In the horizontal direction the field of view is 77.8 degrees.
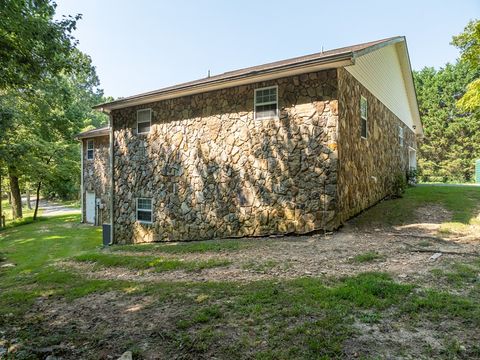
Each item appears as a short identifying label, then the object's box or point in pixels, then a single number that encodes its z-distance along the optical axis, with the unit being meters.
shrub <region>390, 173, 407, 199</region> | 12.07
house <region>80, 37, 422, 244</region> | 7.64
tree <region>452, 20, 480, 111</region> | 9.65
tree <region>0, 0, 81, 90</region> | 6.32
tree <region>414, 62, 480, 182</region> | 29.02
